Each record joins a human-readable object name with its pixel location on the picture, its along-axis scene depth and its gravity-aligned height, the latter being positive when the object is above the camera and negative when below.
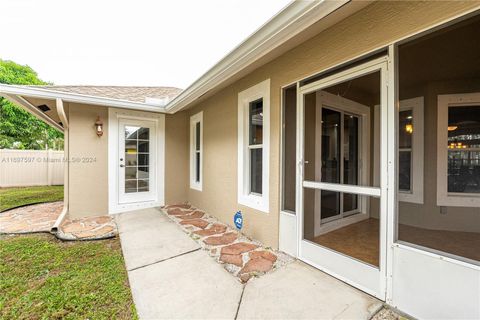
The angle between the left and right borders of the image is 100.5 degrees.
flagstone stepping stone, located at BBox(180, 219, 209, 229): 3.83 -1.26
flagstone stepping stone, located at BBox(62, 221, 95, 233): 3.55 -1.25
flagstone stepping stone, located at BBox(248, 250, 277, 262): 2.58 -1.27
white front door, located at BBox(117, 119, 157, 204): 4.73 -0.04
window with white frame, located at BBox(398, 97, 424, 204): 3.61 +0.17
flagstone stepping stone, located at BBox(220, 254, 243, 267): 2.46 -1.27
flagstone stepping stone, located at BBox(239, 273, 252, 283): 2.10 -1.27
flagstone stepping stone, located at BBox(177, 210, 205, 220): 4.31 -1.24
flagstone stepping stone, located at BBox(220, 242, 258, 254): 2.77 -1.27
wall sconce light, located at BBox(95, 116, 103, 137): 4.36 +0.71
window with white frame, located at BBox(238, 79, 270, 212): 3.15 +0.22
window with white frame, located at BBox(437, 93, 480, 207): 3.26 +0.16
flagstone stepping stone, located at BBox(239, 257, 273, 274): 2.30 -1.27
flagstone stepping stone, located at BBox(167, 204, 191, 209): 5.14 -1.22
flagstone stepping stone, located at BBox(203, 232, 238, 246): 3.04 -1.27
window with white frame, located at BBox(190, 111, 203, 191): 5.17 +0.20
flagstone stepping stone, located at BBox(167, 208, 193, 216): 4.53 -1.23
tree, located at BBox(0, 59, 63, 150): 10.55 +1.99
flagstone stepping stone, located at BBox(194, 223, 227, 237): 3.40 -1.27
